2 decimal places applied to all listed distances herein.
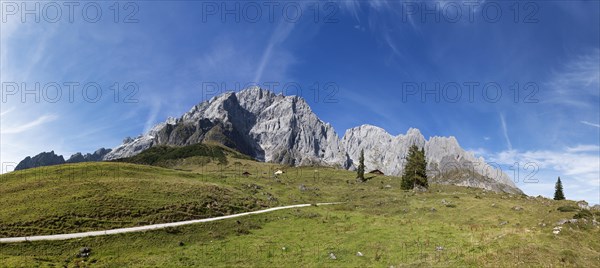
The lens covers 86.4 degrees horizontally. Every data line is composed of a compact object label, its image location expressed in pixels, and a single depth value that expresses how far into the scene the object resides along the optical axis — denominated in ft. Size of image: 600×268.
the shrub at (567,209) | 157.57
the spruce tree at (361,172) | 427.90
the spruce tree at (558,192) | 307.80
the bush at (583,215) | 124.61
